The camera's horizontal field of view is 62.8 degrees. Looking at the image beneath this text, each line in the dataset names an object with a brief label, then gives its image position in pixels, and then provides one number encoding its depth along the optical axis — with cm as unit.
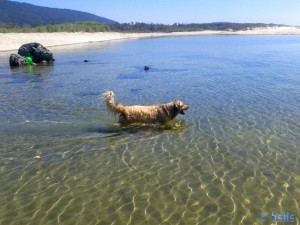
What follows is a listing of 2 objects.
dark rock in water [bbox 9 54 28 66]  2064
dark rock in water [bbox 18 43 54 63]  2312
